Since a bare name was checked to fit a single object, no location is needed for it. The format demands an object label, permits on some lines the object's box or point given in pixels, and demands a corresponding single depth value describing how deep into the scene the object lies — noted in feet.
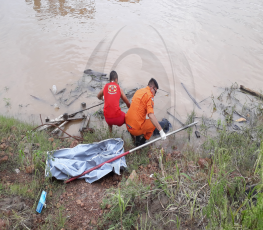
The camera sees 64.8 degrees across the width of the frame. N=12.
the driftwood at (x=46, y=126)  13.68
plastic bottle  18.81
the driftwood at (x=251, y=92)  18.56
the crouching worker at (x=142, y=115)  11.93
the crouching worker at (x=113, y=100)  12.85
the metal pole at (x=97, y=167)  9.74
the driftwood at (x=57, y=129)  13.82
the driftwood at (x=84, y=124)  14.35
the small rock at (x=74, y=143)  12.33
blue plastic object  8.04
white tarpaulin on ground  9.81
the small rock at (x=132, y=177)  9.11
